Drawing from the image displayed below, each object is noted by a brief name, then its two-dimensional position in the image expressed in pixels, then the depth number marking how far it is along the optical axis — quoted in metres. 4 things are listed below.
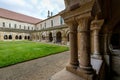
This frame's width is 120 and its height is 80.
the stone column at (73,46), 1.49
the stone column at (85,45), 1.31
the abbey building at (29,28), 12.49
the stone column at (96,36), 2.22
